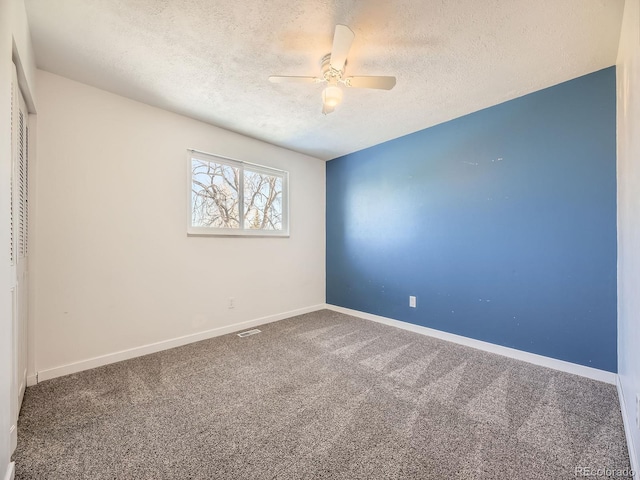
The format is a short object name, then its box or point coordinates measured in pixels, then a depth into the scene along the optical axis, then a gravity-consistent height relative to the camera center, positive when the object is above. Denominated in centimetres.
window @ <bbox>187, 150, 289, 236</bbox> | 300 +55
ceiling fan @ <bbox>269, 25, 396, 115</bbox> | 172 +115
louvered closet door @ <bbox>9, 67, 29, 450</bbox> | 142 +2
